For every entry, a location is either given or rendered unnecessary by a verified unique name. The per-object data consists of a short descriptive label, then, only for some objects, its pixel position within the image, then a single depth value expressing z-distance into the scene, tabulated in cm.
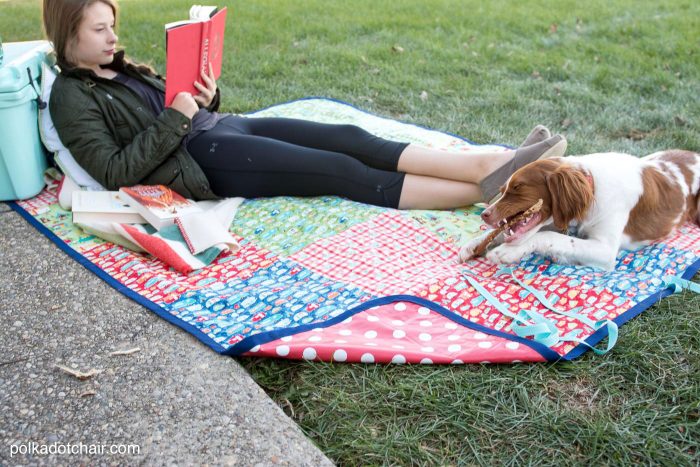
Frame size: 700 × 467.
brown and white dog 317
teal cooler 375
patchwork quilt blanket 279
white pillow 393
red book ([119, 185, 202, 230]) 364
